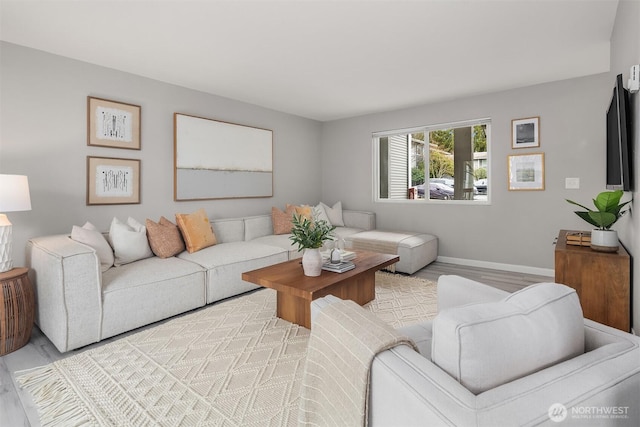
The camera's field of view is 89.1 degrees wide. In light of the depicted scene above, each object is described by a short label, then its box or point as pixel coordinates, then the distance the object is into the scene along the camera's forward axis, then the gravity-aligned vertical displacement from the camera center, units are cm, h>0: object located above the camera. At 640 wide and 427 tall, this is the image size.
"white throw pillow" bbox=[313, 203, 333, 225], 549 -2
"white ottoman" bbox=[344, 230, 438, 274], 419 -46
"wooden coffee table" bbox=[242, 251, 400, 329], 244 -56
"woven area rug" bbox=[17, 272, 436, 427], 165 -100
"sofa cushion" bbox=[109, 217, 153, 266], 299 -28
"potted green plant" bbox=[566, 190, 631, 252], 205 -6
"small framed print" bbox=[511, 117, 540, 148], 409 +101
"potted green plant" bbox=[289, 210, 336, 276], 263 -24
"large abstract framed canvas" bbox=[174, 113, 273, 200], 408 +73
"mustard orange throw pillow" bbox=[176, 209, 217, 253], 353 -20
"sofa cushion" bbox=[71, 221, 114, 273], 271 -24
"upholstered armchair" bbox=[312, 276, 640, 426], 69 -40
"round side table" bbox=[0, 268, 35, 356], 222 -68
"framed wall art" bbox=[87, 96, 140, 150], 330 +95
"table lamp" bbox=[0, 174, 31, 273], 230 +8
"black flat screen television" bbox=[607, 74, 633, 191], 186 +43
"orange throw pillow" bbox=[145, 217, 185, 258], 329 -27
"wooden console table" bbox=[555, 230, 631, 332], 189 -43
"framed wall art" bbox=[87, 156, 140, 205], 333 +34
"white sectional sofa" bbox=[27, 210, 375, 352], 227 -59
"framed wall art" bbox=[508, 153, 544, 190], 411 +51
